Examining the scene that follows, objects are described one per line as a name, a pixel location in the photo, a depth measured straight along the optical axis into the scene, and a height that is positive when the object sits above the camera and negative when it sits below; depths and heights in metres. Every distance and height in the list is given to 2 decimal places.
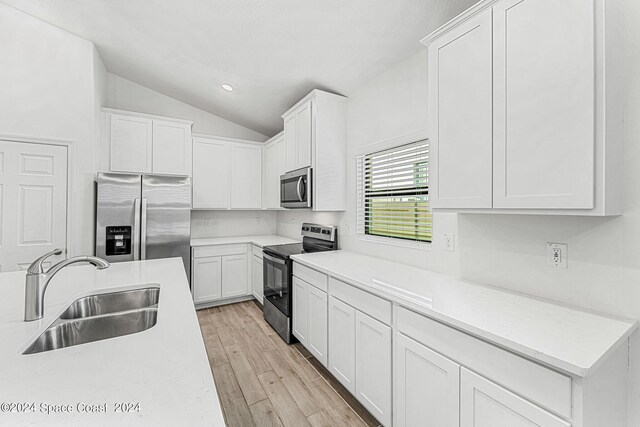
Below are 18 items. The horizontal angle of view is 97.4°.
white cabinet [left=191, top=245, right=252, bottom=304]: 3.71 -0.81
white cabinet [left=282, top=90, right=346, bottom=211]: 2.90 +0.73
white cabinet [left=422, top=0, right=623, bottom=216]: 1.09 +0.49
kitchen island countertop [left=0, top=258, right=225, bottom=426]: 0.65 -0.46
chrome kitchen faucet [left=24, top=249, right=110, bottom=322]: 1.13 -0.30
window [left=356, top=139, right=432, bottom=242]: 2.22 +0.20
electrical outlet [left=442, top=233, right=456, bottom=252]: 1.94 -0.18
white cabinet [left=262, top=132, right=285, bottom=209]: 3.89 +0.66
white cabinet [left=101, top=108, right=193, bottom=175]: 3.40 +0.89
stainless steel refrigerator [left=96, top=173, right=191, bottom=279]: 3.06 -0.04
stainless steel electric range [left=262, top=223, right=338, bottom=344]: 2.79 -0.59
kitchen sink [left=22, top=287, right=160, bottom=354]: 1.22 -0.52
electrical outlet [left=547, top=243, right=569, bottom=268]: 1.40 -0.19
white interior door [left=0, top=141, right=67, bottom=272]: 2.78 +0.12
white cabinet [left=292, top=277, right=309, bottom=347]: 2.53 -0.89
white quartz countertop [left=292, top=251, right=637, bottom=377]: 0.95 -0.44
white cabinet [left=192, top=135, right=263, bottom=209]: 4.02 +0.61
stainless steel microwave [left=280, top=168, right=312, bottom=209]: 2.96 +0.29
